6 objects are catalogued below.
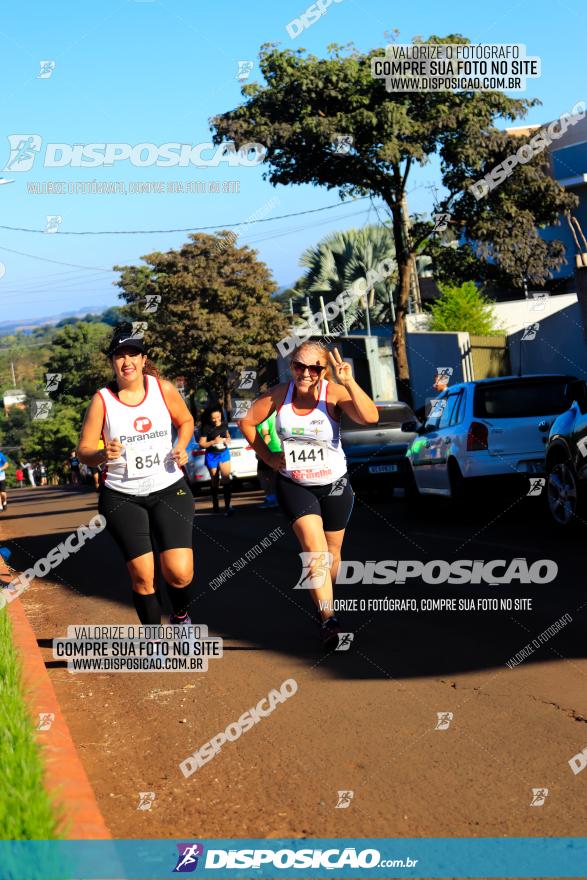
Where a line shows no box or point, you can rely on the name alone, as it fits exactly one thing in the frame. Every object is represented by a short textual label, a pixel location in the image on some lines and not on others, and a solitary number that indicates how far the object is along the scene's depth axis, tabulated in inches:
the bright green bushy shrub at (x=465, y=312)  1284.4
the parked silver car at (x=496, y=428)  545.3
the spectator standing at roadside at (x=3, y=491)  1085.1
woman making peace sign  288.4
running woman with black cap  267.9
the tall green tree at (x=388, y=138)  952.9
